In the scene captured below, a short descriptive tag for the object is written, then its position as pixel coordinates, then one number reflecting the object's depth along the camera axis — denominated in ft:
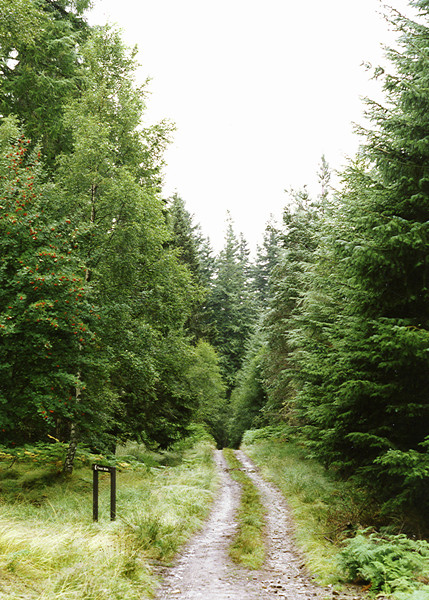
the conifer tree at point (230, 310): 155.37
